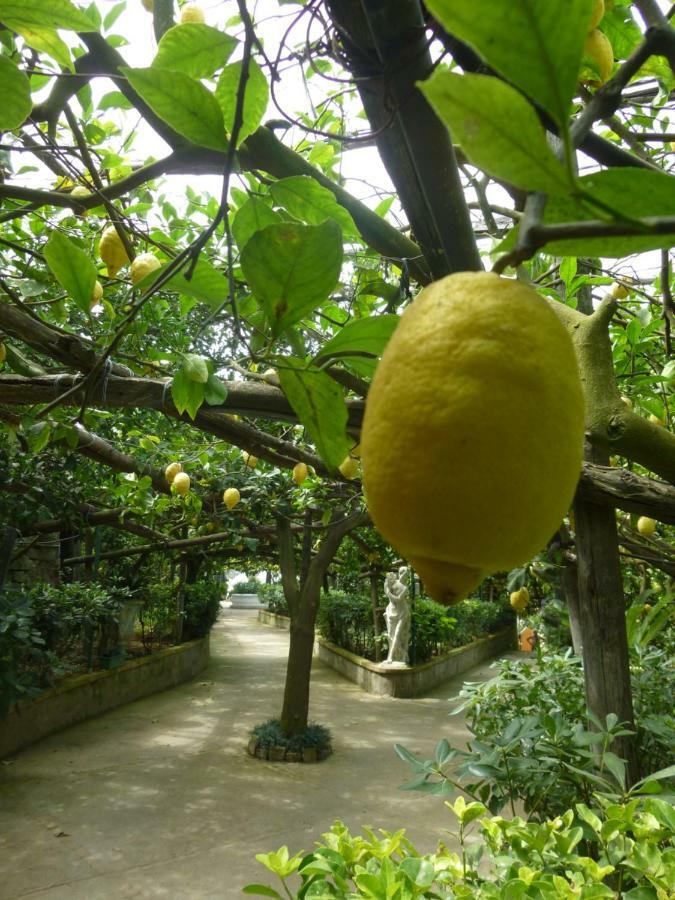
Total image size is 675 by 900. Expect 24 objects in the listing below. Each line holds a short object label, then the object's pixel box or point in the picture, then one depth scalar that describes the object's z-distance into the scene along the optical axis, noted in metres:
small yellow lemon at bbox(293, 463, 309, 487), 2.60
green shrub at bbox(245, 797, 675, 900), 1.27
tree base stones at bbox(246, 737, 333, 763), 6.28
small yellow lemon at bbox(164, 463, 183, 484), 3.85
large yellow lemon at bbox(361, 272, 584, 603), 0.33
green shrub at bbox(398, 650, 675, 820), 1.77
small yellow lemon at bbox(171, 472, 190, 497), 3.49
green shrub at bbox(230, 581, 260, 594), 33.28
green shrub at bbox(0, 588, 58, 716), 4.97
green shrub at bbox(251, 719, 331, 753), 6.39
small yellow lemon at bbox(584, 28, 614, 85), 0.86
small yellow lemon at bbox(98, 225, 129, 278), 1.49
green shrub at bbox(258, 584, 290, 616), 19.38
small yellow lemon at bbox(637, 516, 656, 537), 2.63
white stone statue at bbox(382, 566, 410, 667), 9.48
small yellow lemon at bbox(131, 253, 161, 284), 1.44
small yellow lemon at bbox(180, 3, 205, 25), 1.30
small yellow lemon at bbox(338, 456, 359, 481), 1.97
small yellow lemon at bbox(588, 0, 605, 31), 0.73
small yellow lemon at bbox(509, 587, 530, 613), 4.07
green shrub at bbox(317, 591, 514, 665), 10.63
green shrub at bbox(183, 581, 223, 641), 11.30
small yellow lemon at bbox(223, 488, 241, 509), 4.31
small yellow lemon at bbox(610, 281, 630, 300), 2.08
